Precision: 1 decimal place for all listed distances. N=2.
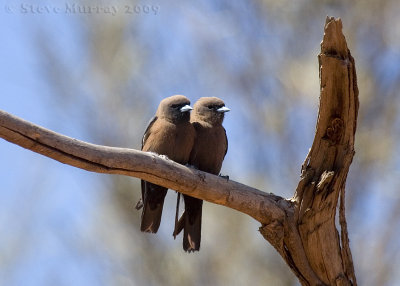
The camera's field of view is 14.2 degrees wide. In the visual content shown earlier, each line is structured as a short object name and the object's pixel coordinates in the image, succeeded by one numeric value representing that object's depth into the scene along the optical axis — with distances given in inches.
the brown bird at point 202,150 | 534.9
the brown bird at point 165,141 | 528.1
